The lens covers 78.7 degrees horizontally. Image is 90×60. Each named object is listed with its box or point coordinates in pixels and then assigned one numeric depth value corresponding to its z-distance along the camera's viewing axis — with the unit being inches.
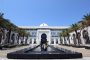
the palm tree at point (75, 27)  740.7
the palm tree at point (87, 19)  533.3
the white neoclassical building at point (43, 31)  1453.1
